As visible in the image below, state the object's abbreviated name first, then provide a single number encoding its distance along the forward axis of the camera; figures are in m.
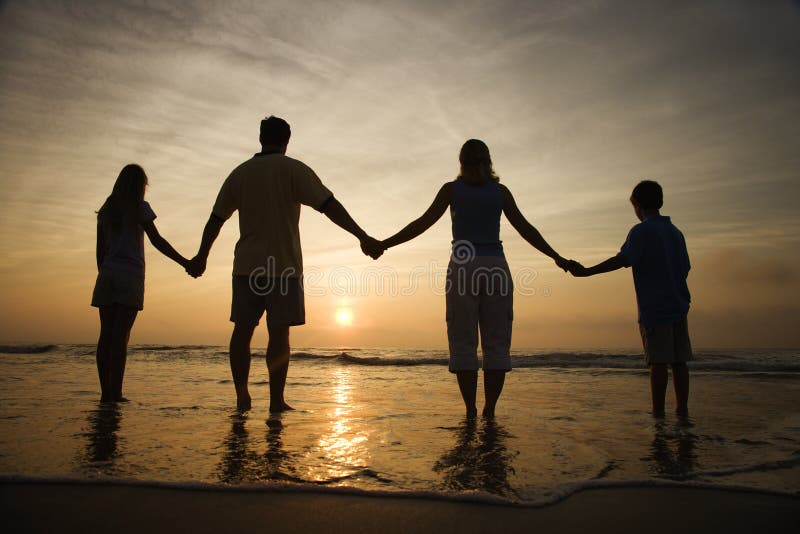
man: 4.67
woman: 4.53
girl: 5.46
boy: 4.93
